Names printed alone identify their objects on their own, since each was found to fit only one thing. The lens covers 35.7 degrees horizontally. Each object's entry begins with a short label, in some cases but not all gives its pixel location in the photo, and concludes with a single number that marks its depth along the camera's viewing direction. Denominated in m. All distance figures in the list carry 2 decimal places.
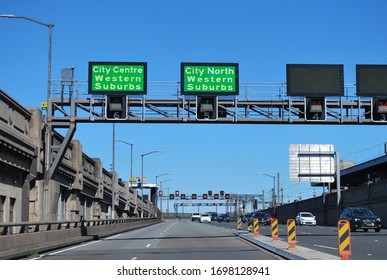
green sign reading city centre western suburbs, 31.39
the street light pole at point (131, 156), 77.31
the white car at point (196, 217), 129.66
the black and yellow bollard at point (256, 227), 31.91
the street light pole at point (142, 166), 91.75
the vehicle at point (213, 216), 122.04
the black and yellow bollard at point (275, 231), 26.10
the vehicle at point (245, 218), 81.68
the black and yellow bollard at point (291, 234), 21.03
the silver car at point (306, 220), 65.21
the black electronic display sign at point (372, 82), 32.47
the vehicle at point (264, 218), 66.20
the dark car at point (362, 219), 41.47
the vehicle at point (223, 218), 105.50
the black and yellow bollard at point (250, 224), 34.97
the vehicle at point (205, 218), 101.94
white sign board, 67.31
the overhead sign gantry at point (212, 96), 31.44
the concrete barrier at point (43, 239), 19.59
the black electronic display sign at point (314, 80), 32.22
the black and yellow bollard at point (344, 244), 16.12
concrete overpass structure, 26.56
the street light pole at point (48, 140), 29.77
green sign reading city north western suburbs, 31.81
